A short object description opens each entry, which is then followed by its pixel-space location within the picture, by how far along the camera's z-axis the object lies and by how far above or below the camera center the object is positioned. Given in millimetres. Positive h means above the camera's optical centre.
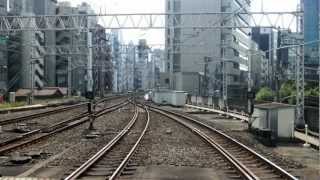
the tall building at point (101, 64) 124444 +5008
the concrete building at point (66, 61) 127256 +6035
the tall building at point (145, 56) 168625 +9927
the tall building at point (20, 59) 106875 +5105
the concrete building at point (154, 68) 169388 +5921
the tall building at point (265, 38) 146375 +12661
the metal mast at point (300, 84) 29062 +86
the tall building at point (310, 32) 62150 +5867
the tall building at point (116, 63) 176375 +6988
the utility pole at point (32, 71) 63175 +1611
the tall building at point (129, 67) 182875 +6258
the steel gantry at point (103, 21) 39297 +4996
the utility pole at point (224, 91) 52500 -535
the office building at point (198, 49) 110694 +7246
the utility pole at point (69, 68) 92550 +2818
